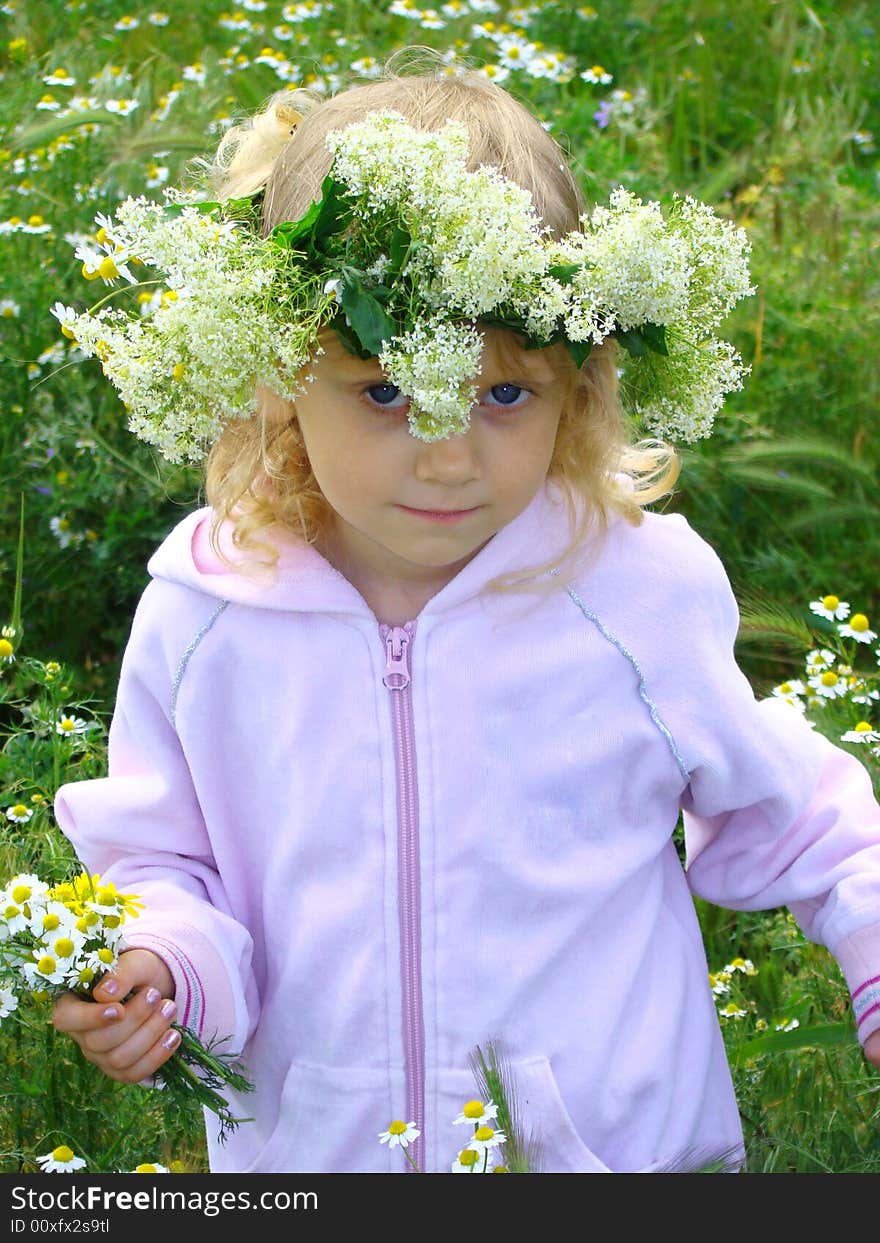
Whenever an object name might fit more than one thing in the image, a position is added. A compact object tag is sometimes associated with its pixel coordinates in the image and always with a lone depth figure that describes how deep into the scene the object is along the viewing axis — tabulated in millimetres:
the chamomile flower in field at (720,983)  2898
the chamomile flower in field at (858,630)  3002
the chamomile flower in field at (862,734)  2668
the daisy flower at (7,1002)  1988
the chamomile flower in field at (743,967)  2939
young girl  2160
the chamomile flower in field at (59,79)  4536
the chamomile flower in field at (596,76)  4773
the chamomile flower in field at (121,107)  4074
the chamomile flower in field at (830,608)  3002
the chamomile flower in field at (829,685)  2936
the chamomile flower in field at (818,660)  2980
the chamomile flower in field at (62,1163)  2273
